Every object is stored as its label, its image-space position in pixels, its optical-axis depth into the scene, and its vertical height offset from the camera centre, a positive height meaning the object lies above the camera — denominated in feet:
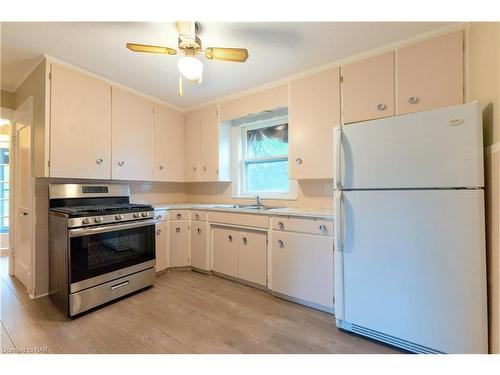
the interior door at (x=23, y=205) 7.22 -0.56
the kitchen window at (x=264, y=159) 9.26 +1.30
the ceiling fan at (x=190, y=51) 4.89 +3.19
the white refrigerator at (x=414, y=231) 3.94 -0.92
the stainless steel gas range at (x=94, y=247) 5.89 -1.80
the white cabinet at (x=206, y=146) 9.96 +2.02
